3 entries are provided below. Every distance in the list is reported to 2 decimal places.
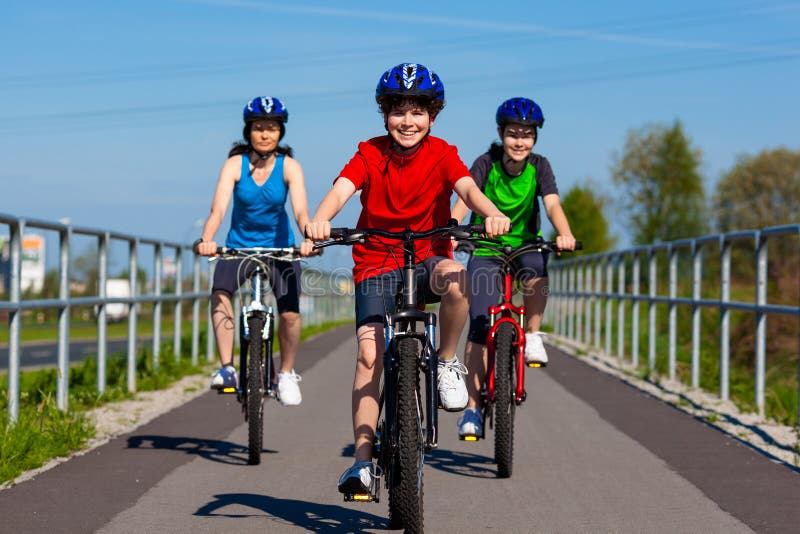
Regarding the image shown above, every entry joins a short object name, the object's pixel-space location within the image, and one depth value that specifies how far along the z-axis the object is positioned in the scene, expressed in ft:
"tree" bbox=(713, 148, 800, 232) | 270.26
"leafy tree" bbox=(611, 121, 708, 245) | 303.07
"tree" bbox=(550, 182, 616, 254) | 353.31
